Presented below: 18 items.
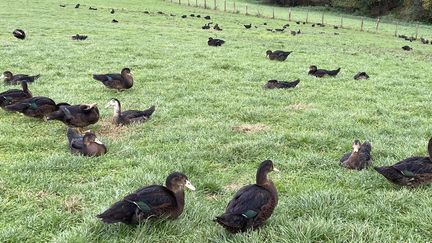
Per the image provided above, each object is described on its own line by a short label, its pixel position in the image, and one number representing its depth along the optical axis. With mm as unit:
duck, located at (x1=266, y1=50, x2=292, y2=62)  20906
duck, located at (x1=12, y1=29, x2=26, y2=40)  24891
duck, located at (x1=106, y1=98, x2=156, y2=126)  10688
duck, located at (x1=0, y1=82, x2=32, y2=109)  11383
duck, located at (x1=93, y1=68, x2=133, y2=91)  14047
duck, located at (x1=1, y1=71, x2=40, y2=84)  14336
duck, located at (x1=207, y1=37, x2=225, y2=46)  24969
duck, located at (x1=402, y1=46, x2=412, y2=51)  30109
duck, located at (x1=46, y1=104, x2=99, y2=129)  10086
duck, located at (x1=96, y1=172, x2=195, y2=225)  5441
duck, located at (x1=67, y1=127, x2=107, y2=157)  8453
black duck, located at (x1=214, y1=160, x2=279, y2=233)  5402
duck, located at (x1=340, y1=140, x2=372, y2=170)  8125
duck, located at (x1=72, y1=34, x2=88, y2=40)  25594
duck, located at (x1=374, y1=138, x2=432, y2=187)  7025
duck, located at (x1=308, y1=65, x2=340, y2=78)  17516
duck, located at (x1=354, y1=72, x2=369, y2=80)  17225
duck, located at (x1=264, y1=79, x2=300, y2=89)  15031
